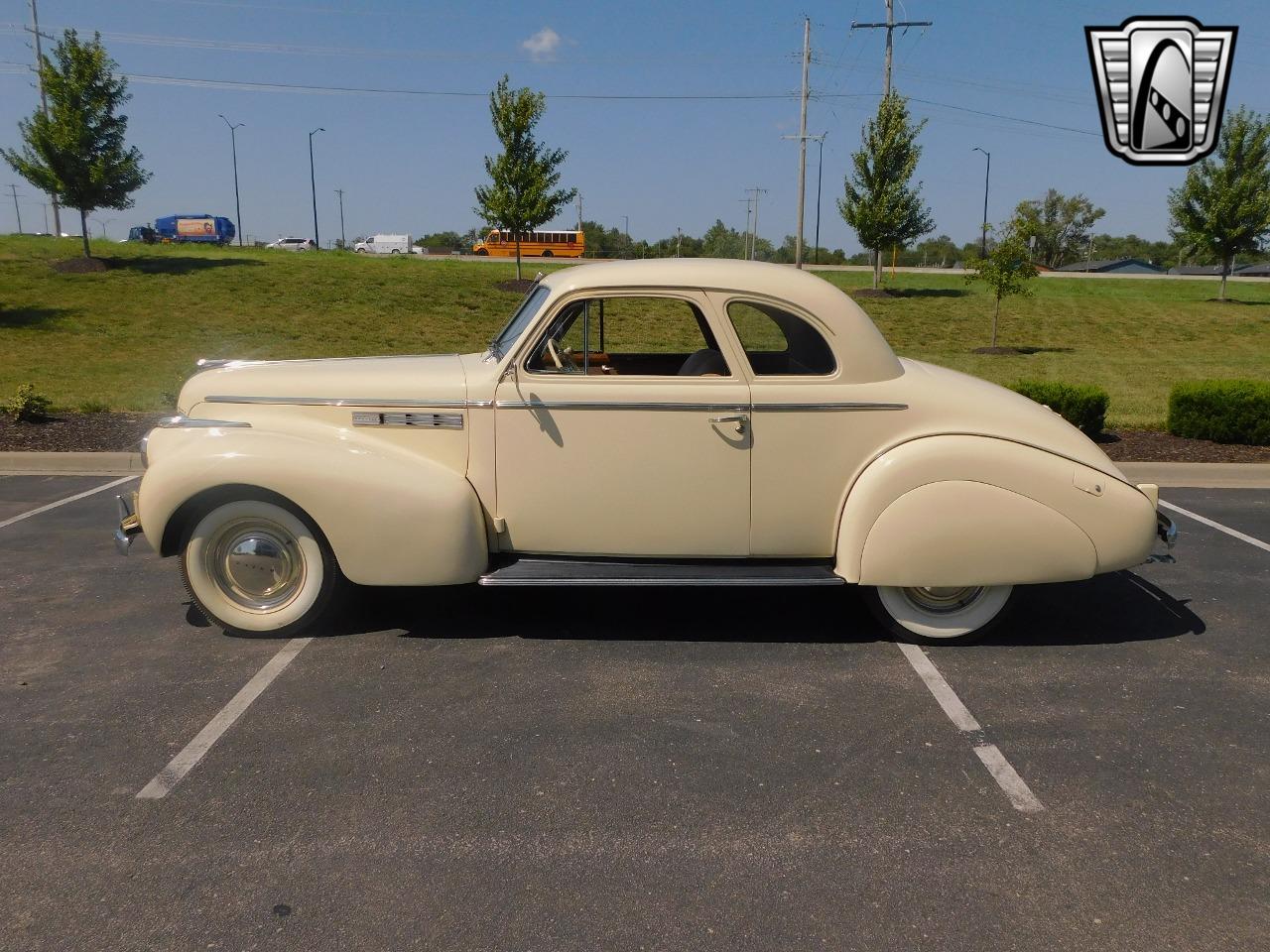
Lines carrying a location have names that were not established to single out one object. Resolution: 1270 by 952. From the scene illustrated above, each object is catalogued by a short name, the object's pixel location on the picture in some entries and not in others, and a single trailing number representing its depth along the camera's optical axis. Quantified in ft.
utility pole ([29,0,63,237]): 77.30
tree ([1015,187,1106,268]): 273.54
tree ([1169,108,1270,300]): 96.68
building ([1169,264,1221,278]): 263.68
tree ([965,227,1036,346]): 64.90
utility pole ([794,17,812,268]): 107.04
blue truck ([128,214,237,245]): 233.14
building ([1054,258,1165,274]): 253.85
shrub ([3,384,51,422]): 33.60
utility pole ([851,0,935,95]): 107.10
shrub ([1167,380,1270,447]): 31.99
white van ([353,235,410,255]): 269.44
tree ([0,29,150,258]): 77.25
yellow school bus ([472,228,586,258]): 172.96
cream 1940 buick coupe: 14.96
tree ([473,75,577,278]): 85.61
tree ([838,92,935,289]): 95.50
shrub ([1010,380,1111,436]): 32.35
